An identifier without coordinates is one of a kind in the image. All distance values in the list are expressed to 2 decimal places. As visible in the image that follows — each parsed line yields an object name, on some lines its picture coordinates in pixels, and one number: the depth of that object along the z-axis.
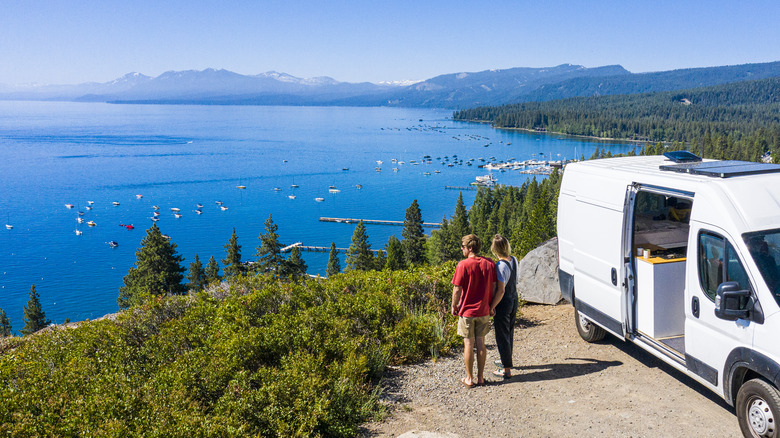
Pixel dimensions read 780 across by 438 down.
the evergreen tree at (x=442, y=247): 57.31
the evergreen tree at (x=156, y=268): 34.47
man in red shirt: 5.96
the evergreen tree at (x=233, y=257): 41.65
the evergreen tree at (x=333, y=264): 50.00
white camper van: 4.58
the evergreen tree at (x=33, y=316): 40.09
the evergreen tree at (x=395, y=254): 50.20
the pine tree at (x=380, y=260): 47.34
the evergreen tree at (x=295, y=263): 43.17
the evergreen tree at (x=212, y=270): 43.12
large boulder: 10.52
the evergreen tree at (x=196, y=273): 44.13
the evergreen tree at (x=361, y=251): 48.50
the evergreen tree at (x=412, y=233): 55.34
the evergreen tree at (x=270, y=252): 42.16
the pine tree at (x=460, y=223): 59.41
